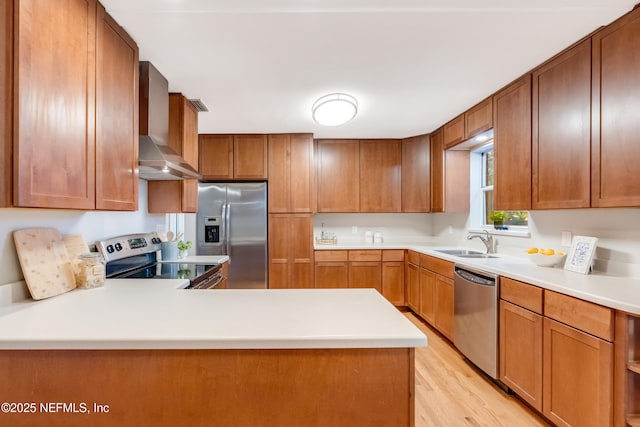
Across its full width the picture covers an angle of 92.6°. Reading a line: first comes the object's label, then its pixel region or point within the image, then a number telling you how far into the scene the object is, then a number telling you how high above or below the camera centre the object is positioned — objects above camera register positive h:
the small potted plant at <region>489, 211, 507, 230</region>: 3.00 -0.05
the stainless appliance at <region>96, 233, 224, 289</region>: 1.96 -0.40
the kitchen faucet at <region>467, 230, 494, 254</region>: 3.02 -0.29
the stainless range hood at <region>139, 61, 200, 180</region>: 1.88 +0.56
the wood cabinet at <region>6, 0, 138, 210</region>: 1.06 +0.45
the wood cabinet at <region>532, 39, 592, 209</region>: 1.84 +0.54
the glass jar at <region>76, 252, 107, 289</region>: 1.60 -0.32
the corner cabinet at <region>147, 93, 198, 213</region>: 2.53 +0.47
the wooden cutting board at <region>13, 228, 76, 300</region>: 1.39 -0.25
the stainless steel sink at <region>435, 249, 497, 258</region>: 3.15 -0.44
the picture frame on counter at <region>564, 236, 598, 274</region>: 1.94 -0.27
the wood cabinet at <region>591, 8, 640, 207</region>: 1.57 +0.54
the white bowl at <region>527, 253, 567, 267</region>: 2.17 -0.34
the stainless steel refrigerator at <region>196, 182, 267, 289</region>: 3.76 -0.22
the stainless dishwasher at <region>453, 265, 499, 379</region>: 2.20 -0.82
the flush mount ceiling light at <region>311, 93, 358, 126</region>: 2.53 +0.86
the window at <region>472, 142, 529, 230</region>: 3.52 +0.36
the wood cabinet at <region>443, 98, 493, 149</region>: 2.71 +0.87
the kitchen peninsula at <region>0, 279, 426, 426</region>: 0.98 -0.53
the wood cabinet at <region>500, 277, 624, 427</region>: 1.45 -0.78
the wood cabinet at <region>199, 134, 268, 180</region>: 3.84 +0.69
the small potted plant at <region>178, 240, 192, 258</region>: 2.78 -0.34
